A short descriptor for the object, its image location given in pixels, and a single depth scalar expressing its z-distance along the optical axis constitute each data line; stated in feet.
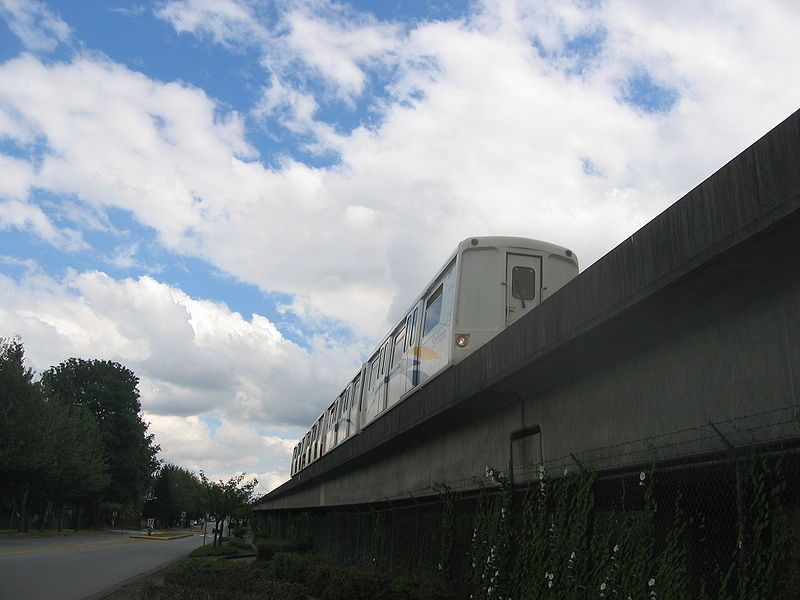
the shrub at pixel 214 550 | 114.99
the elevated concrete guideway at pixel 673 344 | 16.58
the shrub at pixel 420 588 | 34.83
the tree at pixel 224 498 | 153.38
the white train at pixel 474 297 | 41.75
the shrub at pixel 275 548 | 94.63
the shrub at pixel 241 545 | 149.48
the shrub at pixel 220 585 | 39.19
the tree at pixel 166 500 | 440.86
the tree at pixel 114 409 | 255.70
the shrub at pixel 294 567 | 57.27
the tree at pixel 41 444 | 166.61
